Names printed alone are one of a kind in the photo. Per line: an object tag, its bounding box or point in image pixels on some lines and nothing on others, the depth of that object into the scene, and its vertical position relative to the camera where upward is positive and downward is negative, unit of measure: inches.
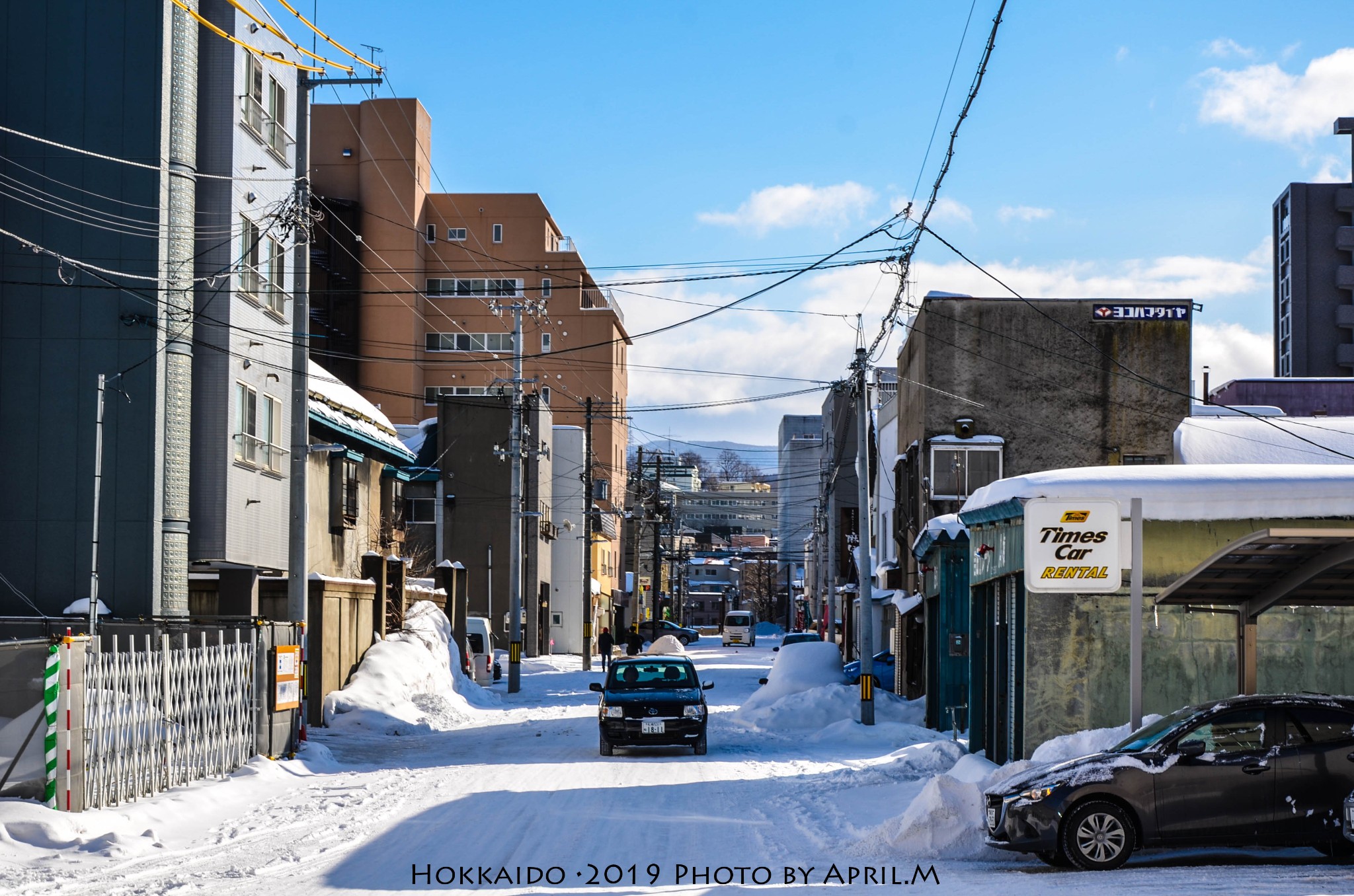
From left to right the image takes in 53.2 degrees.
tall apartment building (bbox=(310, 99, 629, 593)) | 2977.4 +558.2
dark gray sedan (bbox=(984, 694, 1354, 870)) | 468.1 -95.9
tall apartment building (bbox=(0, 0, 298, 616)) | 994.7 +160.2
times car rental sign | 650.8 -11.7
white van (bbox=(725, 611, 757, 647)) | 3690.9 -294.4
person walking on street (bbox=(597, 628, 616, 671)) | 1963.6 -181.7
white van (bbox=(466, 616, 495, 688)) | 1654.8 -165.9
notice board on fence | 804.6 -95.3
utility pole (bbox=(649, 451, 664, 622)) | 3152.1 -21.4
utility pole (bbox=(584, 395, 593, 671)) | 1962.8 -60.8
